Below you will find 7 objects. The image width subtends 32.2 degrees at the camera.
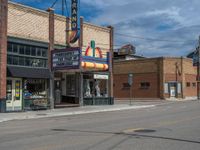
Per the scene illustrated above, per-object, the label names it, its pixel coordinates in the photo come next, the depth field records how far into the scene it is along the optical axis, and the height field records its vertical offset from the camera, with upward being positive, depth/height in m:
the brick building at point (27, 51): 24.89 +2.91
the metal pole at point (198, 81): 55.18 +1.09
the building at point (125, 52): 67.06 +7.07
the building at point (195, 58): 57.28 +5.01
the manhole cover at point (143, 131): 13.35 -1.64
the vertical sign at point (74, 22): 28.67 +5.59
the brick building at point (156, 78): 51.22 +1.66
